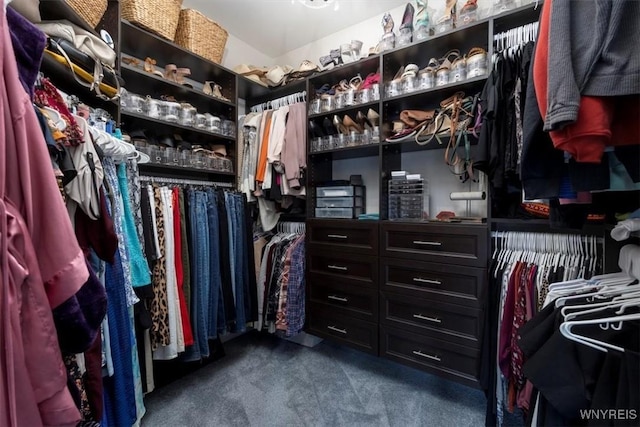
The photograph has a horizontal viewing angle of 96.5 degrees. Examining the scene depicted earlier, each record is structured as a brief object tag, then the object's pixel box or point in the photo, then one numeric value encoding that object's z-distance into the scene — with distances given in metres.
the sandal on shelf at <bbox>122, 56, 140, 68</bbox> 1.75
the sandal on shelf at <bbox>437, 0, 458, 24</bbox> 1.65
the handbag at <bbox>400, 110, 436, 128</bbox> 1.74
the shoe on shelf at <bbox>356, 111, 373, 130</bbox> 1.98
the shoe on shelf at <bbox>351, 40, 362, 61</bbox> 2.06
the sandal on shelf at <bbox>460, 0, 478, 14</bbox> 1.58
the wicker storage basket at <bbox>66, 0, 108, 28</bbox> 1.29
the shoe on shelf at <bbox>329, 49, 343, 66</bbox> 2.11
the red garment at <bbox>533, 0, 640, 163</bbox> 0.59
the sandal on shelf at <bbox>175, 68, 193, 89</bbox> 1.95
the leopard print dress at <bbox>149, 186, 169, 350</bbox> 1.51
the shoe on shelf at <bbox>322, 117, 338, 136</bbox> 2.10
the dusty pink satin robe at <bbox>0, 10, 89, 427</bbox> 0.54
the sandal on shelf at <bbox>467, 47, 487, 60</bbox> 1.52
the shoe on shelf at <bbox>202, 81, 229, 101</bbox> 2.18
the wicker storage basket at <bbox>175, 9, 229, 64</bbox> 1.94
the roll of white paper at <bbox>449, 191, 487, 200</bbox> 1.60
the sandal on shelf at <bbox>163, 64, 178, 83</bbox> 1.93
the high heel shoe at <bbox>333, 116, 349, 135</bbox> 2.01
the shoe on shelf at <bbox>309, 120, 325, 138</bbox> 2.13
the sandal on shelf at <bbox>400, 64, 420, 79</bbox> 1.74
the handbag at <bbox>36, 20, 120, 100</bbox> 1.11
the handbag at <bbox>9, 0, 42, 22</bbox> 0.95
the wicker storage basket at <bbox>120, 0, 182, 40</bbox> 1.63
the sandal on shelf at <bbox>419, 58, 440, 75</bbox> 1.69
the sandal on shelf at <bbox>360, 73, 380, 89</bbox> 1.89
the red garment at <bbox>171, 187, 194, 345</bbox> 1.62
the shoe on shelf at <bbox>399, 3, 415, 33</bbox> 1.79
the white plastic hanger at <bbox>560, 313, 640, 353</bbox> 0.60
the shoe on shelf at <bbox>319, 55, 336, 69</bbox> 2.14
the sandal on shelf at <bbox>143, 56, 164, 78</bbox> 1.80
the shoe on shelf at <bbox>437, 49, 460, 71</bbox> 1.65
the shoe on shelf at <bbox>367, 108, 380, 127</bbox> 1.88
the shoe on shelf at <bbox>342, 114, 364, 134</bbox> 1.97
